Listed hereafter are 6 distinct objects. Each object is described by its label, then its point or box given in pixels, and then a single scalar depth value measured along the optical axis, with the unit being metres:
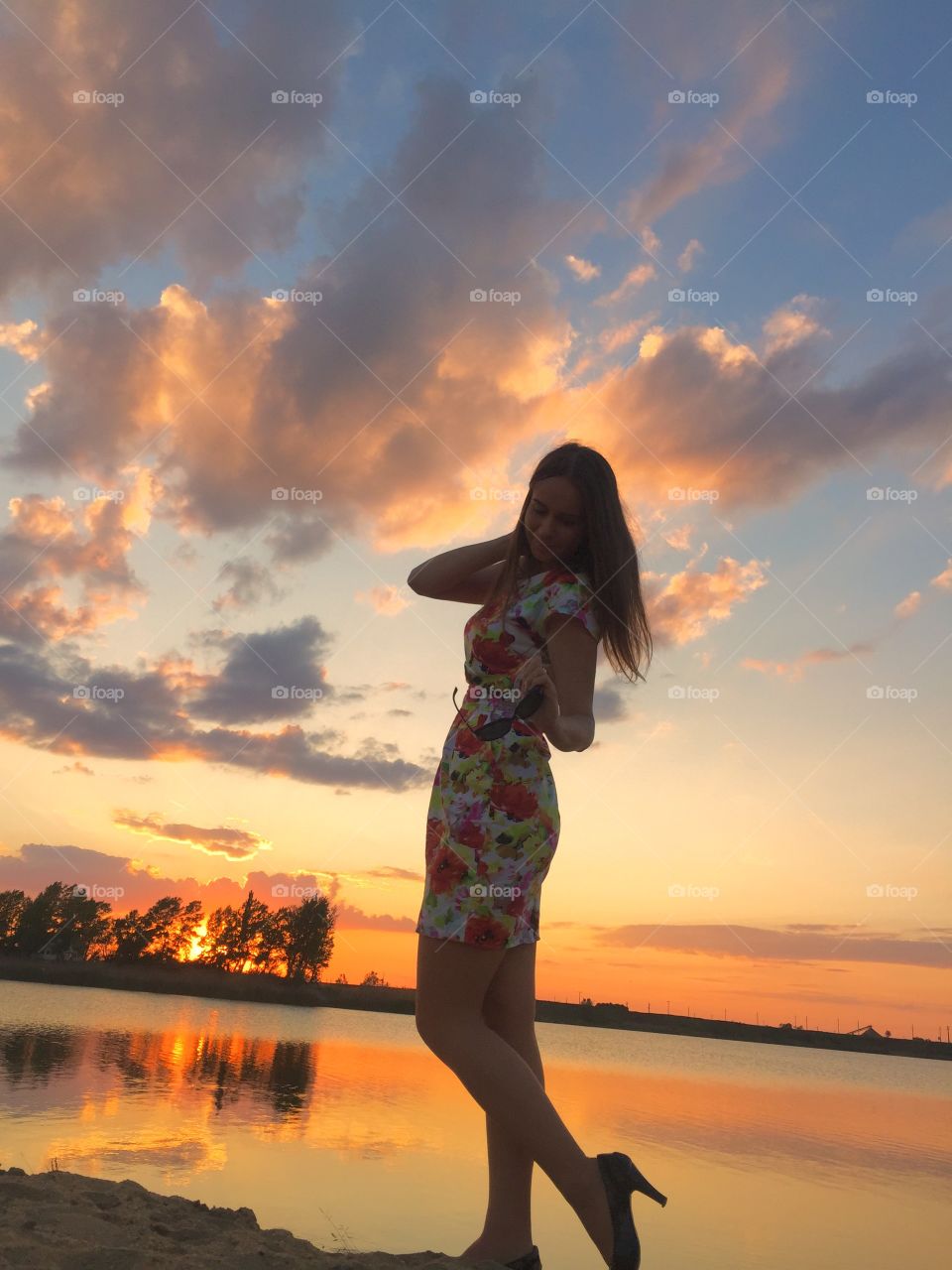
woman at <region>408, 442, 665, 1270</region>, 2.31
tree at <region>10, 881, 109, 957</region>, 51.38
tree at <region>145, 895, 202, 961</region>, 52.78
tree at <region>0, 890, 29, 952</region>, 52.03
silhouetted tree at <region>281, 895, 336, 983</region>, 47.66
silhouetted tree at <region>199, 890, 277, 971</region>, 47.22
